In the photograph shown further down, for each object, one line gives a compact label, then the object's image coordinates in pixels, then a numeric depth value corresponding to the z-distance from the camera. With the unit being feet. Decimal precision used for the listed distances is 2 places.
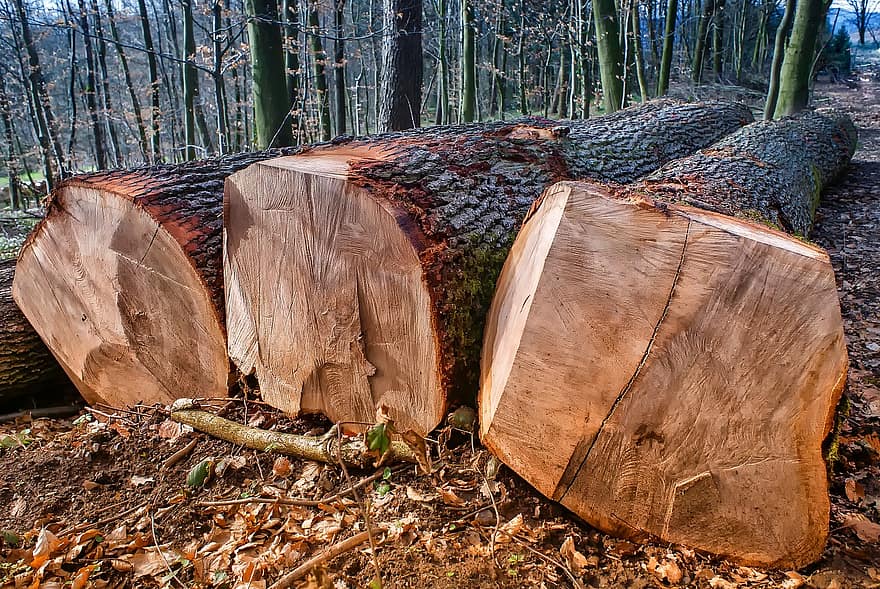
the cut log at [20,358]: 9.46
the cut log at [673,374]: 4.37
